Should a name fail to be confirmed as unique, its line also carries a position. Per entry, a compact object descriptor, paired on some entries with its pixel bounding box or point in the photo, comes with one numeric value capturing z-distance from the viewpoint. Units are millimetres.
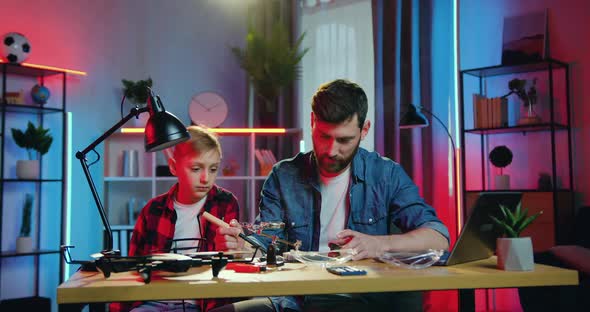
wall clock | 5094
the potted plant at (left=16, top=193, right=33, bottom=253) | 4367
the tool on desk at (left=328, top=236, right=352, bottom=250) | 1834
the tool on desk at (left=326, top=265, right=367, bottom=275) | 1512
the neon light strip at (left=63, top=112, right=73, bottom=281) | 4621
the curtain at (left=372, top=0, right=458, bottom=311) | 4492
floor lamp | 3930
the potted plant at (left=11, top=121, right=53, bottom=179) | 4406
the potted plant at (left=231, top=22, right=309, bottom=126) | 5176
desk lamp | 1700
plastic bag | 1658
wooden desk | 1366
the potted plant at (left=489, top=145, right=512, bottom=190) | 4277
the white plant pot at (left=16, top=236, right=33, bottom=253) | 4359
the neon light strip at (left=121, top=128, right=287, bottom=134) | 4756
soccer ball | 4371
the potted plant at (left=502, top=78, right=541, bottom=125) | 4230
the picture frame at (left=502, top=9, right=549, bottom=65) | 4301
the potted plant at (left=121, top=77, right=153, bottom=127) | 4750
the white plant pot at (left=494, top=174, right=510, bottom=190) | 4273
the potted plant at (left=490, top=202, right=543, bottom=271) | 1616
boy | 2406
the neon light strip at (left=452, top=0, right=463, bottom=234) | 4496
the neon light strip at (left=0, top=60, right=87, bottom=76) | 4396
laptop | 1679
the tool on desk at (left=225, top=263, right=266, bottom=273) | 1590
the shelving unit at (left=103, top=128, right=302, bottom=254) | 4812
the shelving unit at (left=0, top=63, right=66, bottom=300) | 4457
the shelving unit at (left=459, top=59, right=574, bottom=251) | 3979
